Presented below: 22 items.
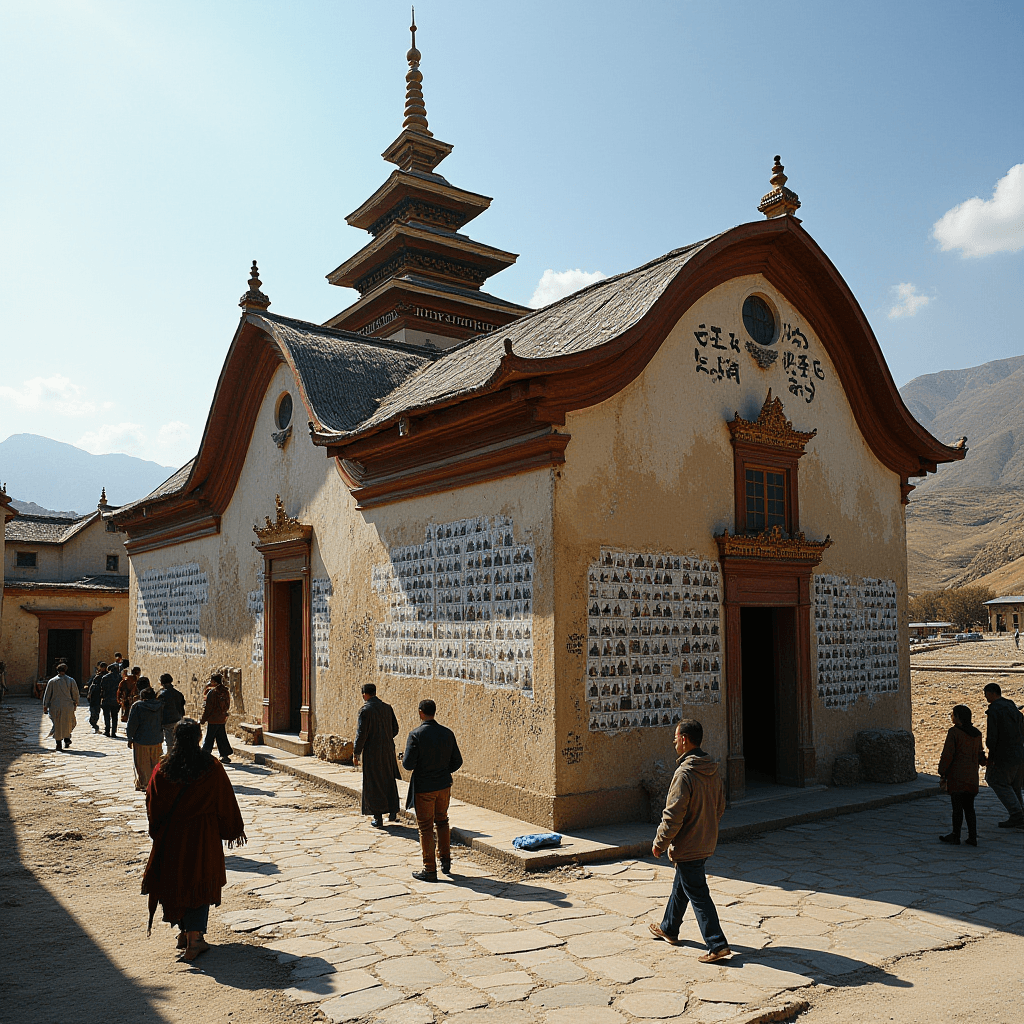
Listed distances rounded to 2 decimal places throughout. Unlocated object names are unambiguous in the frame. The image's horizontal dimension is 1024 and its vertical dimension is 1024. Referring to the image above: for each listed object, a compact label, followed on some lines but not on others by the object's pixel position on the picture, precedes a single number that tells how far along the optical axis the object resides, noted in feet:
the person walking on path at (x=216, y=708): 42.50
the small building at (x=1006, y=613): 183.83
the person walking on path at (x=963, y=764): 28.22
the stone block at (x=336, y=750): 41.55
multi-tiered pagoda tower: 68.18
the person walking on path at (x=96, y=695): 60.18
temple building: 29.63
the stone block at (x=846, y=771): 37.45
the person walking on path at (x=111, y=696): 58.54
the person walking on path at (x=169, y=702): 36.63
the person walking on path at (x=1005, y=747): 29.58
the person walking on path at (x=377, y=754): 30.57
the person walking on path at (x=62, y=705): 50.78
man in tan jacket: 18.12
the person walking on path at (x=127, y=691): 57.72
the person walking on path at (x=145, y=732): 35.24
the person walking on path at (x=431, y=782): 24.54
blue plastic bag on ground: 25.94
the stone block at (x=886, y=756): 38.22
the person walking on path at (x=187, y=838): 18.81
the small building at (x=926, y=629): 206.59
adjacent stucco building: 94.63
